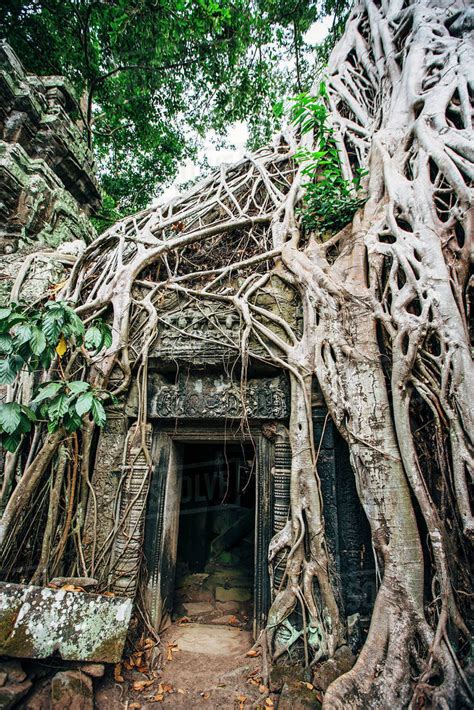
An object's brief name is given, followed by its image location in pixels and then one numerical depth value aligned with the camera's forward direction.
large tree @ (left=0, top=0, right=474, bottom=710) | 1.86
